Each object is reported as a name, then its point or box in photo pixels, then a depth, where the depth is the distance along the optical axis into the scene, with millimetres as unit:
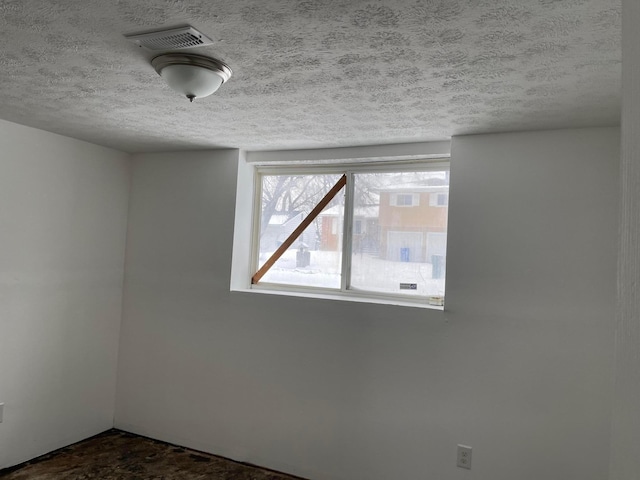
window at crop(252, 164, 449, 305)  3055
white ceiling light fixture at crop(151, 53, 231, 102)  1757
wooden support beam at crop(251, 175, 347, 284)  3383
